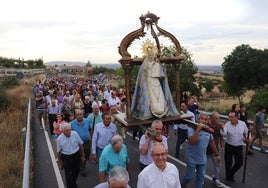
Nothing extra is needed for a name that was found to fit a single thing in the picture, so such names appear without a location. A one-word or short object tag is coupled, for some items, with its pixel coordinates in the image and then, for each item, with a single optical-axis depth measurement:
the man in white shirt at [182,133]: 10.01
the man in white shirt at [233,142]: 7.95
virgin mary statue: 9.05
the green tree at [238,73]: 38.78
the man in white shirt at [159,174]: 4.17
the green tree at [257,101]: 20.17
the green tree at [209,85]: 43.22
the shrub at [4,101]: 21.73
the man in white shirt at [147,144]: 5.80
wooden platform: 8.66
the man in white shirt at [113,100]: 14.32
